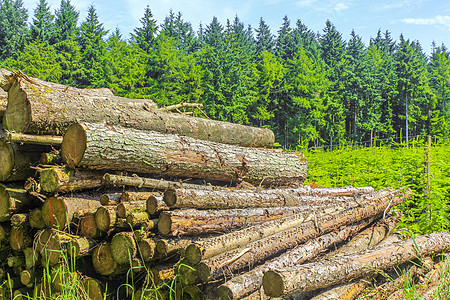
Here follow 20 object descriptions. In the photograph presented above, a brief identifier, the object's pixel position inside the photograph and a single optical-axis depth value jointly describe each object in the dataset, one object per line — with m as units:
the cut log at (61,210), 3.58
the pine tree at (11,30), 34.91
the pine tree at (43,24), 35.50
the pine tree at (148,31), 33.94
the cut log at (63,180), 3.64
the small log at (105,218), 3.38
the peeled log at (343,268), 2.62
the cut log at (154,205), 3.43
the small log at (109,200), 3.63
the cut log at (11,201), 3.88
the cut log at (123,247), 3.23
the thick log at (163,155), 3.65
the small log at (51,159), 3.89
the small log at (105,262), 3.38
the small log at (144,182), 3.87
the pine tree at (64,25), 37.25
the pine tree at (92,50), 33.03
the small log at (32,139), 3.67
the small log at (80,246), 3.37
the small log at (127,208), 3.39
